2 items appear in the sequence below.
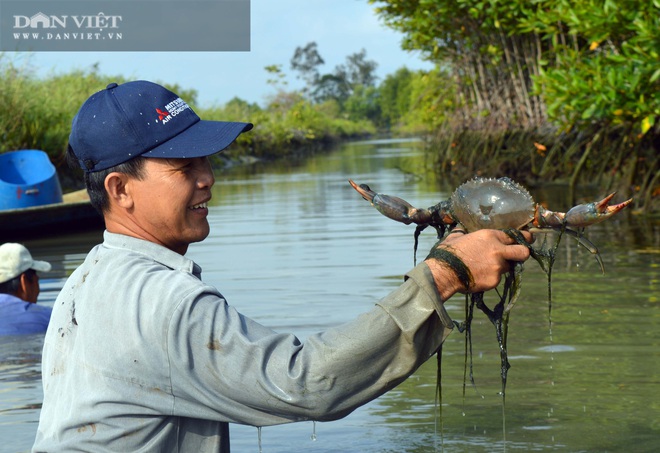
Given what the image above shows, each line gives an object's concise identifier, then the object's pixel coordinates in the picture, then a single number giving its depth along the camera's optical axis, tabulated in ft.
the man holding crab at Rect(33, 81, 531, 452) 6.59
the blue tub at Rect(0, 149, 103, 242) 39.65
